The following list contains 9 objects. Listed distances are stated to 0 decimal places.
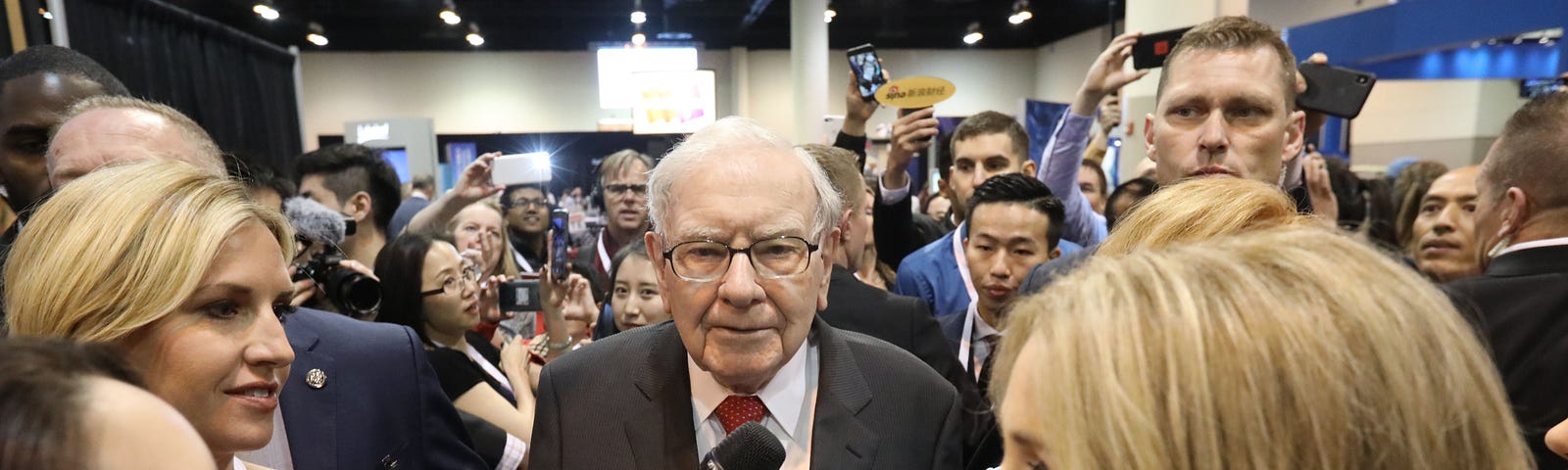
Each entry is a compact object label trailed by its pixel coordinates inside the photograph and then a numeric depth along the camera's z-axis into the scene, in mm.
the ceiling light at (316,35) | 12953
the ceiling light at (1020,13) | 12156
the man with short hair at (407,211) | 5152
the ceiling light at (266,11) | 11234
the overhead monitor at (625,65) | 11734
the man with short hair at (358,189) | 3658
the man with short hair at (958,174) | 2996
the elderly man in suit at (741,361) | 1314
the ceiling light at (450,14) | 11653
